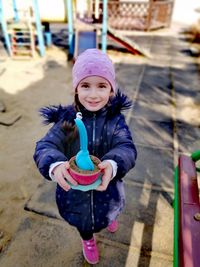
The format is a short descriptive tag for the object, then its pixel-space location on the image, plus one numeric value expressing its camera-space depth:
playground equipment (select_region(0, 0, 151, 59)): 6.80
